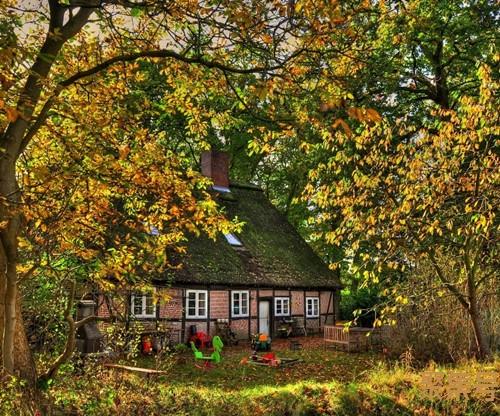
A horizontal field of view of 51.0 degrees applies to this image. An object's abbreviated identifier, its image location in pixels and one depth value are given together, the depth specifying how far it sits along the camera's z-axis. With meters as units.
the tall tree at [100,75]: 5.62
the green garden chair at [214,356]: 15.35
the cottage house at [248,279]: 21.58
